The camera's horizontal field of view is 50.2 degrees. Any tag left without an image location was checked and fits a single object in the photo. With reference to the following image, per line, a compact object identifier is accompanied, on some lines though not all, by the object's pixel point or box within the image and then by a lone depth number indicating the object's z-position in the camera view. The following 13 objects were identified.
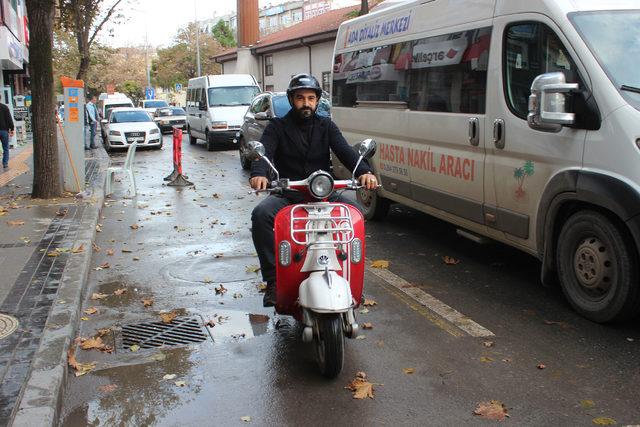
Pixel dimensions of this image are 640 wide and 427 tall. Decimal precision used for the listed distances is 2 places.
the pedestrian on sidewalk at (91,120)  24.06
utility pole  57.90
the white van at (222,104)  22.12
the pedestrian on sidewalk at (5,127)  16.80
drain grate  5.14
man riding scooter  4.84
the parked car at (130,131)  23.55
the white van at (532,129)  4.89
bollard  14.15
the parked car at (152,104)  42.88
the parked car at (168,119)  36.16
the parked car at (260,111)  15.80
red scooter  4.16
